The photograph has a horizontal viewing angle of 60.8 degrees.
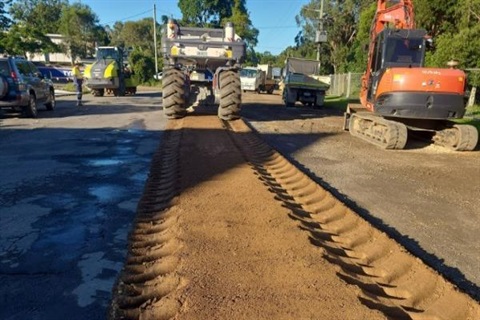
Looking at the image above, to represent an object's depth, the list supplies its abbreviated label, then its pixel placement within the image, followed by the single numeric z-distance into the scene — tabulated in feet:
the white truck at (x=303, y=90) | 67.05
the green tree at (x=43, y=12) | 231.42
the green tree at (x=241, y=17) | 193.36
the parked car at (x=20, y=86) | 42.80
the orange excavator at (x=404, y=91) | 30.48
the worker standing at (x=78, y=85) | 59.21
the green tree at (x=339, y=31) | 162.60
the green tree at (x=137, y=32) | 296.10
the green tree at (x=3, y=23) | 94.63
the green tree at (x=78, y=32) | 229.04
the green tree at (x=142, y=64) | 142.20
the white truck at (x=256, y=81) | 117.39
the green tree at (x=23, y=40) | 105.52
